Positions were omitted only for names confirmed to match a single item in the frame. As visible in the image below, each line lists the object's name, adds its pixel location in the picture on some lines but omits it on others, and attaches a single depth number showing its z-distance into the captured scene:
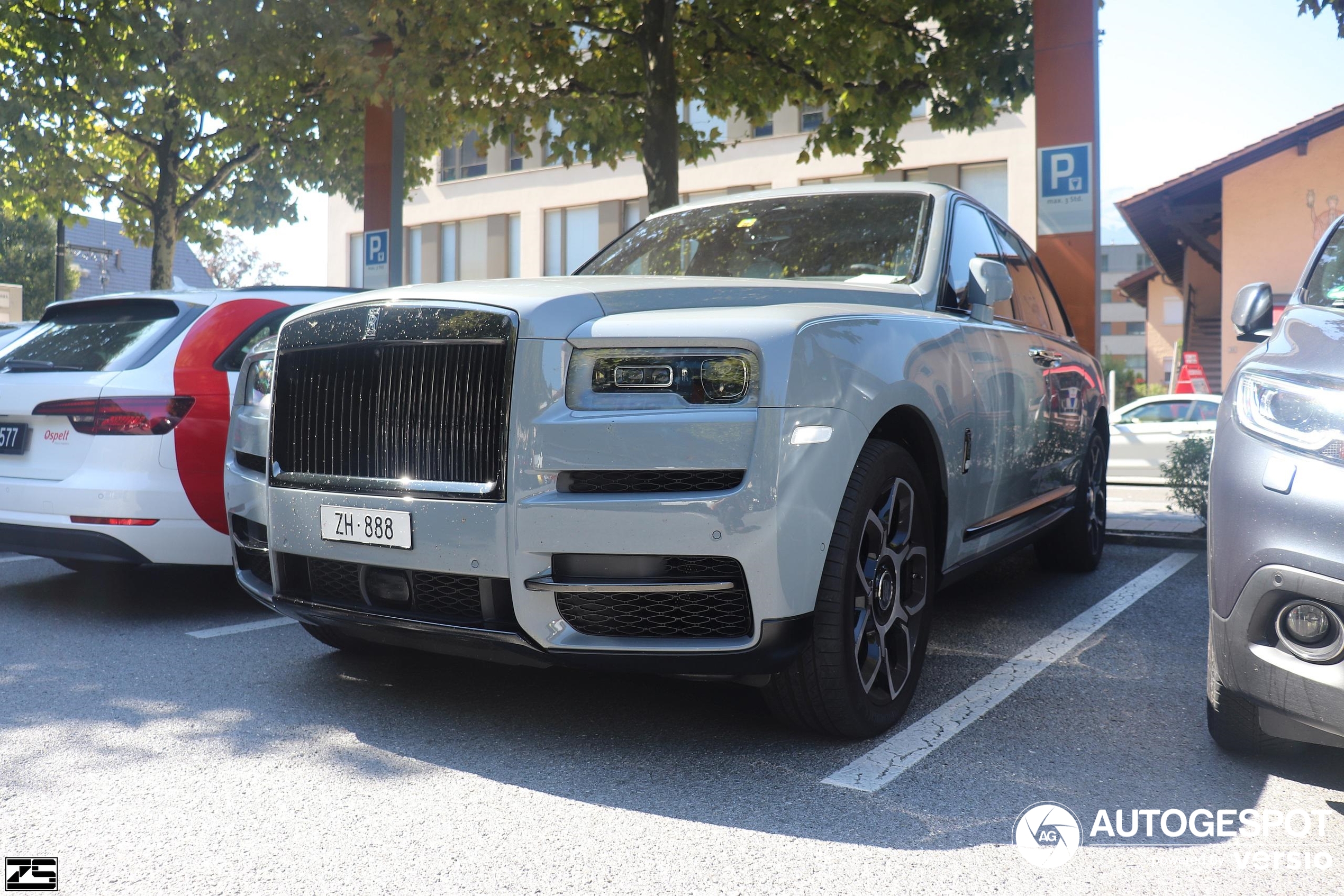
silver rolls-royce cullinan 2.94
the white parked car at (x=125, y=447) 4.88
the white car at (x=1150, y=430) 14.44
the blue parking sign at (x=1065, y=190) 8.41
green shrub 8.58
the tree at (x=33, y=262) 44.22
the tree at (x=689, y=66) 10.41
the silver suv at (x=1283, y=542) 2.58
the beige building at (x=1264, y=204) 19.83
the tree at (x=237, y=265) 58.91
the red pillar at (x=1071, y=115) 8.42
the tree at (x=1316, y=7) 8.41
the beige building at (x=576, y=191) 27.02
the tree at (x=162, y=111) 11.68
